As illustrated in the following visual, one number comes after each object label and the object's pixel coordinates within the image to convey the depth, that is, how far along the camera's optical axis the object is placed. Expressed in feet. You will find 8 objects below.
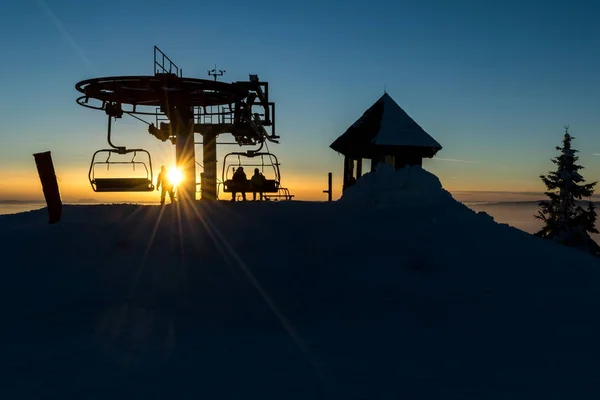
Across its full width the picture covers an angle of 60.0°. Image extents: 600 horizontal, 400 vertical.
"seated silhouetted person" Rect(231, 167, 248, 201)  54.19
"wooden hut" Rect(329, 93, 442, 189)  63.46
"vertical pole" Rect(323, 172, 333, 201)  78.69
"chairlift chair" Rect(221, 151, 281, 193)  54.08
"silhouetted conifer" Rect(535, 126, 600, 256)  96.63
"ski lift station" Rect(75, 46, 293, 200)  47.70
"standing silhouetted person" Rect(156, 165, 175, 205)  56.08
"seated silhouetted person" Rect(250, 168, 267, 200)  53.93
